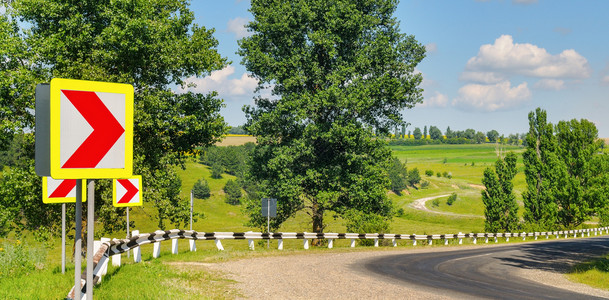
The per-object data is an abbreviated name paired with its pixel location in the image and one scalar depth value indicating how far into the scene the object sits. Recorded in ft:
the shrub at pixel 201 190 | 455.63
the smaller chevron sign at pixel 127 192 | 45.01
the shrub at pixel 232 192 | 455.22
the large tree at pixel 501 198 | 182.29
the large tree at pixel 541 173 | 181.37
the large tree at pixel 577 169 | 184.44
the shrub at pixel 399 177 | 549.54
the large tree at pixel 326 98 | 95.35
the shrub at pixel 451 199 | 501.56
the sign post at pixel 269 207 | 79.10
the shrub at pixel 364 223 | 100.01
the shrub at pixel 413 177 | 602.61
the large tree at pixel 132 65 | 75.42
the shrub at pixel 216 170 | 516.32
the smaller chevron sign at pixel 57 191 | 33.55
